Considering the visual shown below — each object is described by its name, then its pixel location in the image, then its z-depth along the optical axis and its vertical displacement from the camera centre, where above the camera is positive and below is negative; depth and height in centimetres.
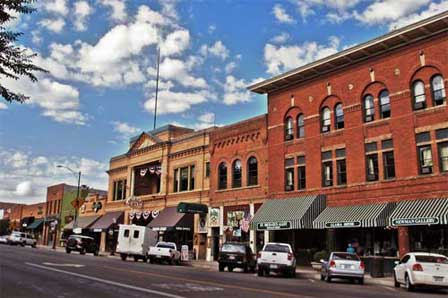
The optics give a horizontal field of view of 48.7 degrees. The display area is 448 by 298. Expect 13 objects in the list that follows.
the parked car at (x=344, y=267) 2242 -38
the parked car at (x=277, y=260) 2515 -14
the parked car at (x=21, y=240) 6388 +159
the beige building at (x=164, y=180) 4356 +741
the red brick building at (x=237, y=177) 3756 +620
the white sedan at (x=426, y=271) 1864 -41
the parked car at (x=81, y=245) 4775 +82
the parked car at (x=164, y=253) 3575 +14
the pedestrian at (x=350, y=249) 2784 +53
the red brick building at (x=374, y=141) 2683 +715
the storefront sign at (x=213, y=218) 4075 +310
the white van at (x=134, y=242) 3894 +101
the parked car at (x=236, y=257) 2875 -3
